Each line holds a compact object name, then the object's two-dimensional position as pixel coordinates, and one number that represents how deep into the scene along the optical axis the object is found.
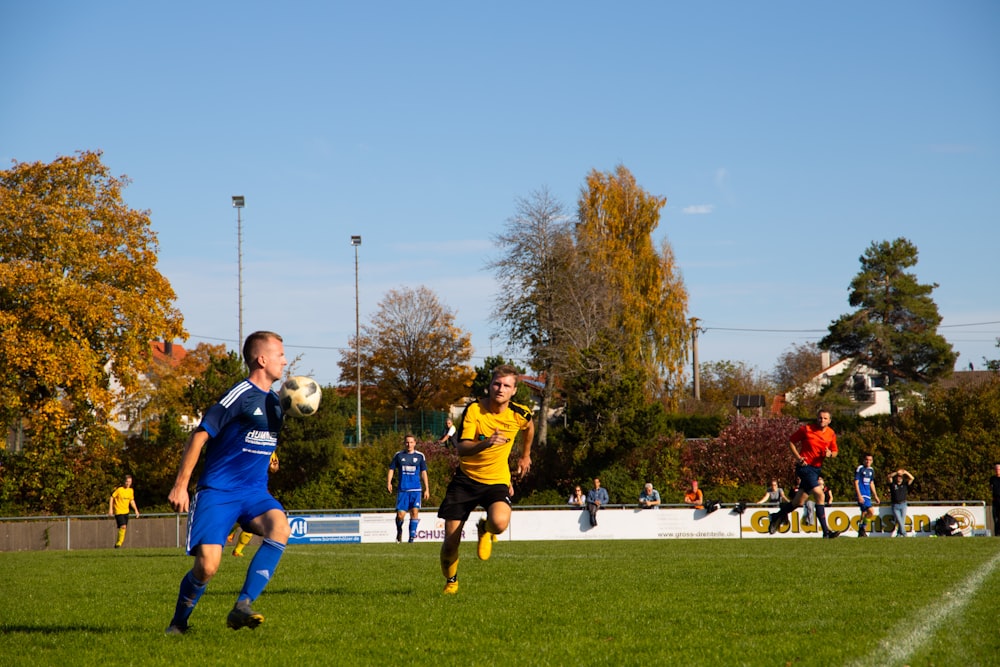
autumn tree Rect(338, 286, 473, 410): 73.50
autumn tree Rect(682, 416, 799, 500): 42.44
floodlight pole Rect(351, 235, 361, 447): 66.31
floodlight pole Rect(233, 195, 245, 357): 57.41
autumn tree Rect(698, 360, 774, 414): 92.12
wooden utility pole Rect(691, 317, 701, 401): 68.31
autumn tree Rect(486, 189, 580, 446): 54.66
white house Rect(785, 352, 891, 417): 62.69
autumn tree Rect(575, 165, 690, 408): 55.16
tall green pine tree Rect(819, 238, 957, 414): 64.62
